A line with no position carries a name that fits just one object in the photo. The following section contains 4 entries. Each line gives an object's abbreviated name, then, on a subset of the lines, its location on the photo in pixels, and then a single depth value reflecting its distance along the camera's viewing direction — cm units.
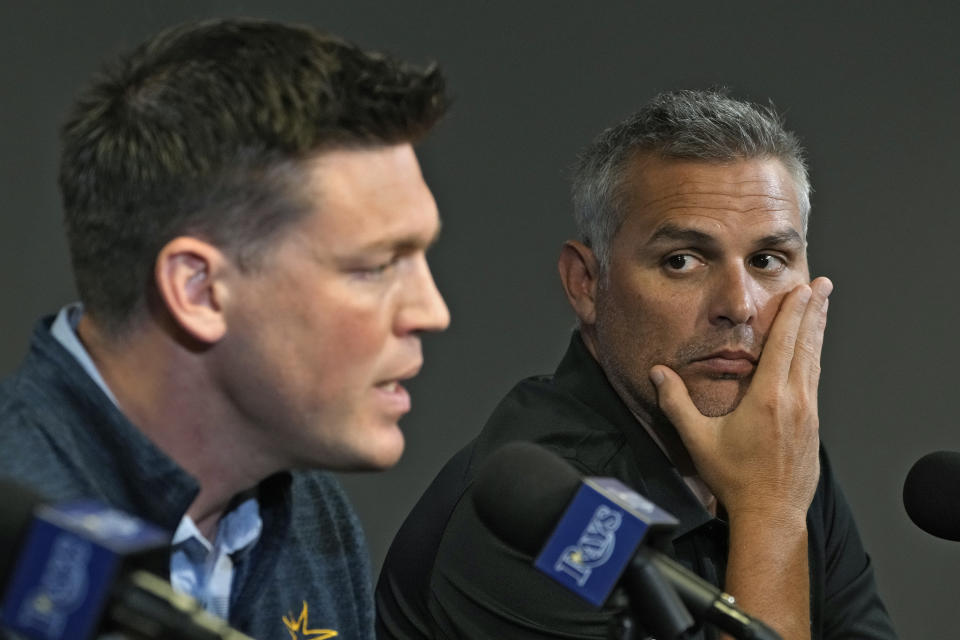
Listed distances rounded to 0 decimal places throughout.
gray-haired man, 457
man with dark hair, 427
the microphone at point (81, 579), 334
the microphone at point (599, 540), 416
